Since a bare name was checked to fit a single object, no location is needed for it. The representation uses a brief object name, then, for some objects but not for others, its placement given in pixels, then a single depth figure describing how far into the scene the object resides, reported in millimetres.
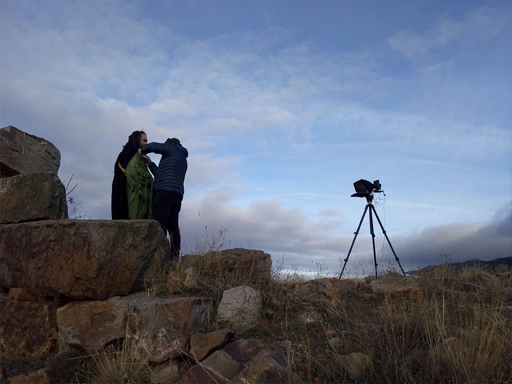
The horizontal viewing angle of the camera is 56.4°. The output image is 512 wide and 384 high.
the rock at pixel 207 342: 4086
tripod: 8525
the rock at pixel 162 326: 4250
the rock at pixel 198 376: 3703
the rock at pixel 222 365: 3702
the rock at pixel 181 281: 5051
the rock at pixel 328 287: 6059
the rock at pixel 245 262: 6043
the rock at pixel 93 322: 4688
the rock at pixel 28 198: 5996
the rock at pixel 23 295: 5289
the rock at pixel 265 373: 3477
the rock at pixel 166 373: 4062
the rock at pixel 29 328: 5000
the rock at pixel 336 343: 4137
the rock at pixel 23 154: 6801
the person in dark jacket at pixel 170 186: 6297
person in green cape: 6543
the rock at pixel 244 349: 3939
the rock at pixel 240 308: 4832
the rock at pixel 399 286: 5995
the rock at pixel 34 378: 4383
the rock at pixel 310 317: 5066
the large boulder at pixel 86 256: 4746
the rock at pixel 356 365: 3676
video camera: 8961
